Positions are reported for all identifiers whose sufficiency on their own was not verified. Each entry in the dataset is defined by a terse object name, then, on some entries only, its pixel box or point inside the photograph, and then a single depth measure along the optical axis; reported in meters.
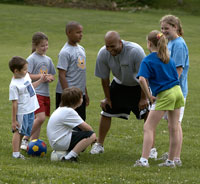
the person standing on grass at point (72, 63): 15.38
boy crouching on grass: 13.96
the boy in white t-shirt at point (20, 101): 14.11
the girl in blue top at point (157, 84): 13.11
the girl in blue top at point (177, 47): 14.02
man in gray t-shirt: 14.98
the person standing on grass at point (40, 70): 15.77
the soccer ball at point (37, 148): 14.81
